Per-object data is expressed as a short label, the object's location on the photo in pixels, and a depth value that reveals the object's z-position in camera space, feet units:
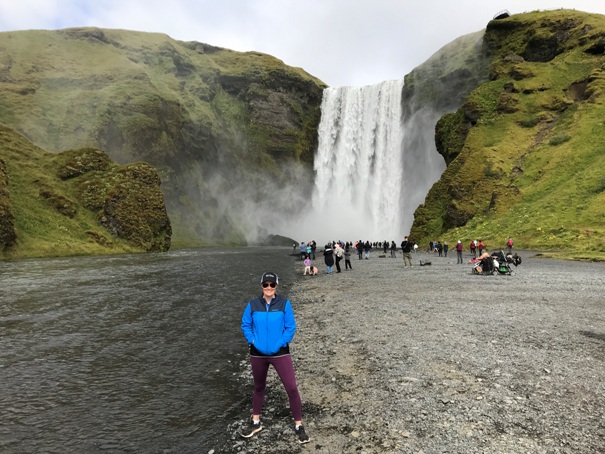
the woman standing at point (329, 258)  106.01
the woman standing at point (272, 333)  21.01
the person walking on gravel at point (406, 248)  109.40
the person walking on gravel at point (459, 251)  118.25
